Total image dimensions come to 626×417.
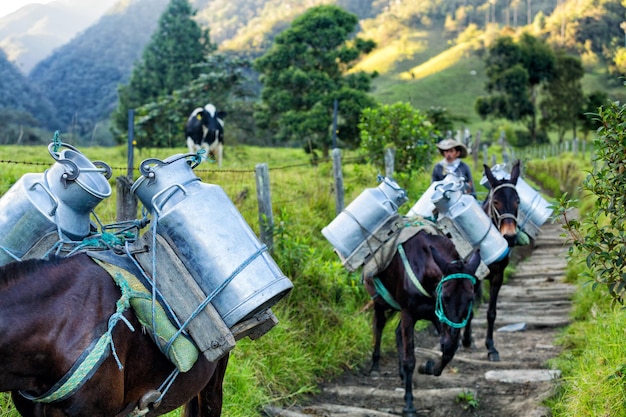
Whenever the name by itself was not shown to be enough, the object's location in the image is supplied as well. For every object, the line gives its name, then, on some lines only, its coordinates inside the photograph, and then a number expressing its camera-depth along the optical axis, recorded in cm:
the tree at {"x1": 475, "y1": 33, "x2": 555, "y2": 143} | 4438
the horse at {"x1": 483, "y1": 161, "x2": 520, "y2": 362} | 762
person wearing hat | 891
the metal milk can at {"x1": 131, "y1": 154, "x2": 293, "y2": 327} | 329
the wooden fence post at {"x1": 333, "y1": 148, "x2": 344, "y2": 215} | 921
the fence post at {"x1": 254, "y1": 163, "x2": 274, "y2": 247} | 716
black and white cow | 1873
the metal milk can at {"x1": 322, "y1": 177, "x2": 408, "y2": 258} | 629
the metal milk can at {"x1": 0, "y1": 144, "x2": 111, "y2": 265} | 317
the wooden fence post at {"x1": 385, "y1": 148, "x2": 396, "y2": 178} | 1140
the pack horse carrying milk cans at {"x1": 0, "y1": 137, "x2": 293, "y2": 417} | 298
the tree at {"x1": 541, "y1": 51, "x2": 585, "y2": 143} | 4472
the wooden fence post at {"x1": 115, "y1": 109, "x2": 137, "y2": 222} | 490
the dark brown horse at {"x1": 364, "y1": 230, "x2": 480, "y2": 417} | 560
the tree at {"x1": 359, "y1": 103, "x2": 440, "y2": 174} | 1292
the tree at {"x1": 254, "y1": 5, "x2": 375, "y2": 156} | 2241
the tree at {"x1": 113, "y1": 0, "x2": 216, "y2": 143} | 3862
